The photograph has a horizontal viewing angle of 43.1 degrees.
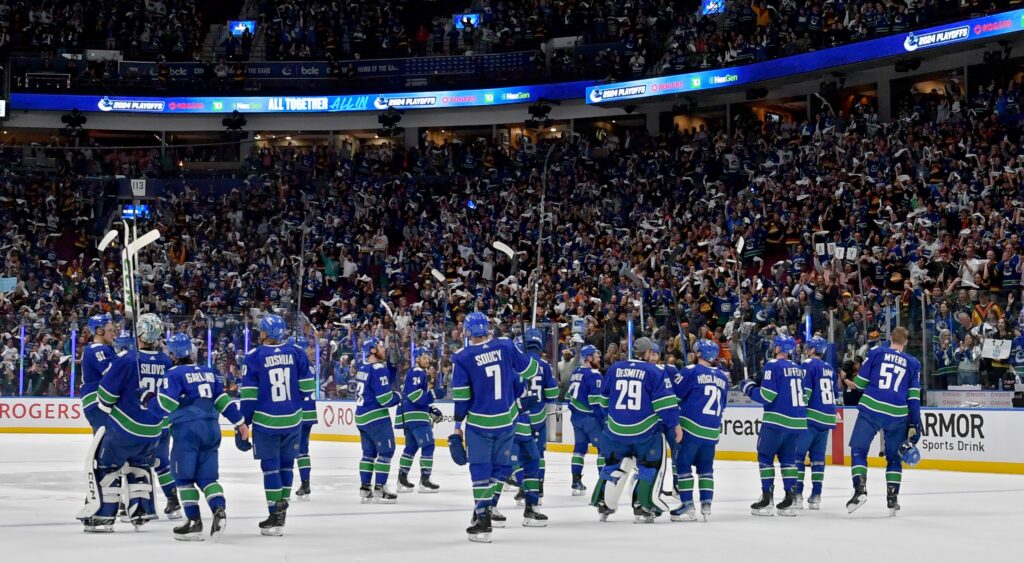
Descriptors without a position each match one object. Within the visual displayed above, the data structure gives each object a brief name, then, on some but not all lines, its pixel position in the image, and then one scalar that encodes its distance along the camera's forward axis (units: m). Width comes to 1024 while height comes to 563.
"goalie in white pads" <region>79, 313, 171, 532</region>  10.91
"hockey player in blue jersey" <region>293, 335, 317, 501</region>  13.89
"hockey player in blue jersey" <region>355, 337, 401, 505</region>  14.55
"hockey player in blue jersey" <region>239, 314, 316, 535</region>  10.92
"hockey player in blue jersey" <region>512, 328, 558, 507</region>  12.73
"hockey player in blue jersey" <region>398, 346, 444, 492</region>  15.27
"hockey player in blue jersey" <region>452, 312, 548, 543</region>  10.82
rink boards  18.33
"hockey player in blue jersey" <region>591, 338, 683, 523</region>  12.05
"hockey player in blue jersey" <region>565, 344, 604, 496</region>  14.35
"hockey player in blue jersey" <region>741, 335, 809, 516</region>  13.00
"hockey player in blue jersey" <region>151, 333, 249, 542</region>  10.48
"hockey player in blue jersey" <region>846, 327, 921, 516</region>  12.93
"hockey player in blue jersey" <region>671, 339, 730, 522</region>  12.38
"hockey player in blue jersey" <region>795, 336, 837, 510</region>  13.22
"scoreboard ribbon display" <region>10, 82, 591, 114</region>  43.22
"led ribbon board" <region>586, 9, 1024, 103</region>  29.16
